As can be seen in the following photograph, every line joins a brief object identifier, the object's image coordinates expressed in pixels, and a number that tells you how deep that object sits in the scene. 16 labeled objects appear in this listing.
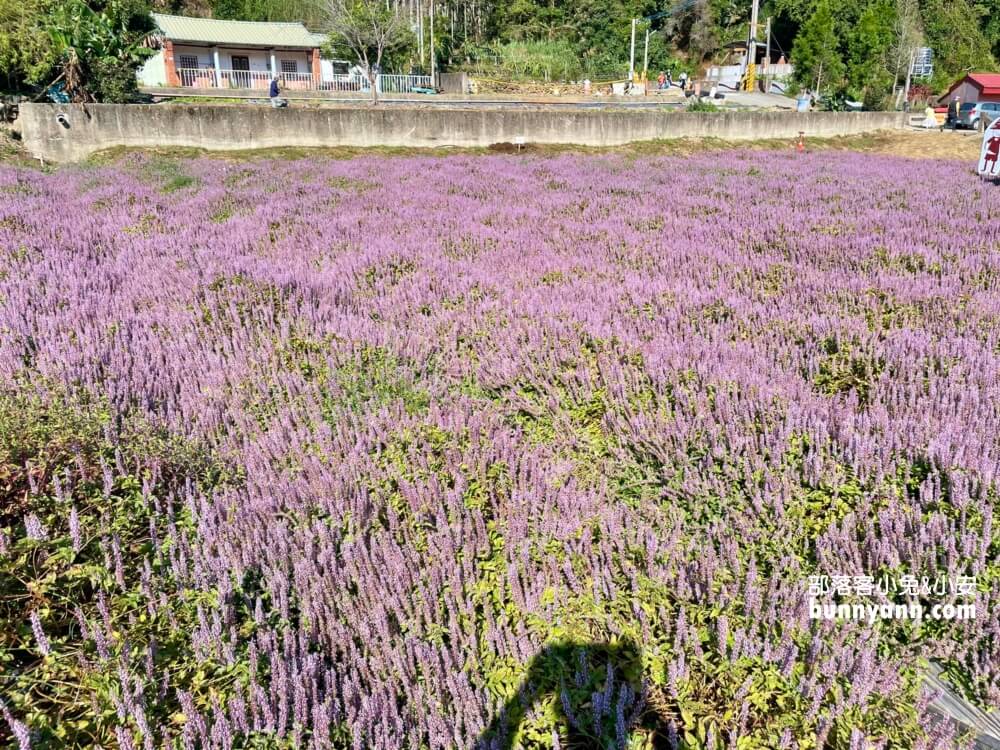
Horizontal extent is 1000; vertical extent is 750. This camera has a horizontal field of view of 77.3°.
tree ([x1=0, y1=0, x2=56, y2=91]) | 21.94
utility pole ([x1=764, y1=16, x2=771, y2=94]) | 57.16
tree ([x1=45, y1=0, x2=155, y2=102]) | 20.53
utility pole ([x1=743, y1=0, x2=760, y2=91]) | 46.56
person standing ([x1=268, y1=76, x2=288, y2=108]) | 28.41
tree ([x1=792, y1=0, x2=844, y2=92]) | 45.41
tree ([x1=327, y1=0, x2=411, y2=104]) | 42.41
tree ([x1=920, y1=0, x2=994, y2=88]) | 64.81
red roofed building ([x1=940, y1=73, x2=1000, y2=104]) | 44.53
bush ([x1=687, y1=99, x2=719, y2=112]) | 30.41
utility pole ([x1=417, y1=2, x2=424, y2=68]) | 52.08
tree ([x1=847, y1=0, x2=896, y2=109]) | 43.03
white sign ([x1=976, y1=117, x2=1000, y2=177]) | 12.22
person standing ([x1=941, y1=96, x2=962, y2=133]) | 34.63
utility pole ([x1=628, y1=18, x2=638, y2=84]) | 56.52
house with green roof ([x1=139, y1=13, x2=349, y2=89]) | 50.56
